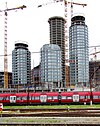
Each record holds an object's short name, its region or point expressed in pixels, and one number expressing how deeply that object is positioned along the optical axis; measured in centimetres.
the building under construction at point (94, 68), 18562
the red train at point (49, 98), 5088
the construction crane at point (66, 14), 18050
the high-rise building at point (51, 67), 17925
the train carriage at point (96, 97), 5028
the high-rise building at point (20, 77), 19700
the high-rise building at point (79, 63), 19088
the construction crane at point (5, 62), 16942
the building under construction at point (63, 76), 19140
